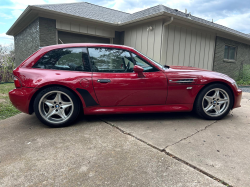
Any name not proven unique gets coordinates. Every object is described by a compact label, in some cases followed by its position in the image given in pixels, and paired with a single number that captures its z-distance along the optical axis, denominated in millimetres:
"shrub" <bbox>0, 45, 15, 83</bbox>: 9373
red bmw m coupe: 2684
